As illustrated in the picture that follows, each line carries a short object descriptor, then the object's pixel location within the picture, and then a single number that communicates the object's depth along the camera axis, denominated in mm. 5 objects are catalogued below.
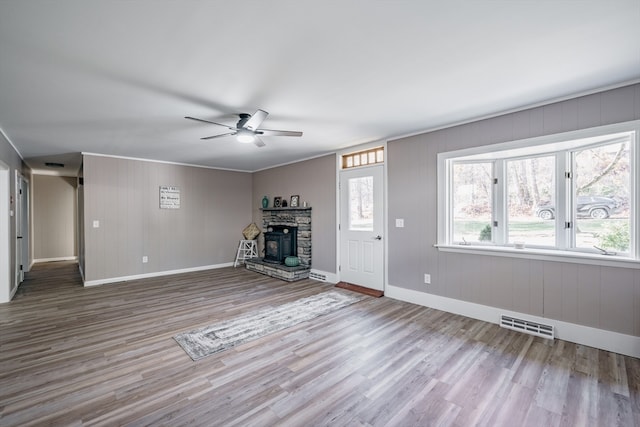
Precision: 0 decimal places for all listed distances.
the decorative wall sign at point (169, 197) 5973
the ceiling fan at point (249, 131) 2979
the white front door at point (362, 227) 4516
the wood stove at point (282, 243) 5980
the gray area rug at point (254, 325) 2760
